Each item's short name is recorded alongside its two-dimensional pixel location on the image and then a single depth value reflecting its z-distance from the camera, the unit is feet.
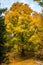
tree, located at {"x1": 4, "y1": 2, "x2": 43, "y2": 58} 71.10
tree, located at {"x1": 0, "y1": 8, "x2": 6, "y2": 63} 40.22
